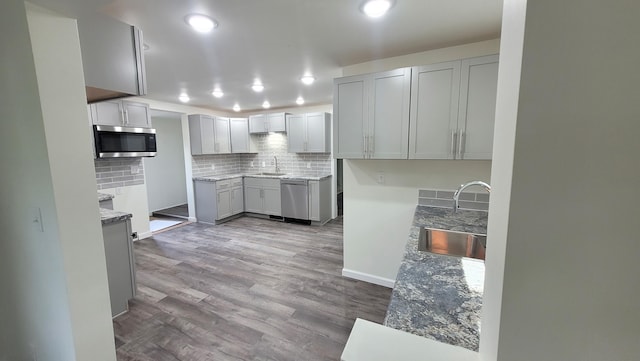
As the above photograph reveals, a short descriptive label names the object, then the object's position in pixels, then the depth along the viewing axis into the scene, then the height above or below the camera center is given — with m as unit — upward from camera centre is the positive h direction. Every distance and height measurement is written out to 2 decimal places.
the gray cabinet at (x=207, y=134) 4.91 +0.40
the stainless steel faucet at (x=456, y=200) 1.70 -0.33
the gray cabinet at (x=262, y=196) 5.22 -0.90
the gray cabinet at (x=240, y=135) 5.51 +0.41
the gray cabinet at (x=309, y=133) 4.90 +0.41
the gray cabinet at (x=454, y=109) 1.98 +0.36
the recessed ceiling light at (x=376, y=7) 1.53 +0.91
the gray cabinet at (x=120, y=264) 2.21 -1.01
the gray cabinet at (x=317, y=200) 4.85 -0.90
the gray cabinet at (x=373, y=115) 2.28 +0.36
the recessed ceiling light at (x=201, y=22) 1.69 +0.91
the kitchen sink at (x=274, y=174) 5.62 -0.47
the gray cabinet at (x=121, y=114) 3.31 +0.57
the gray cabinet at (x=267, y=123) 5.25 +0.65
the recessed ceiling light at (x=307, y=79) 3.14 +0.95
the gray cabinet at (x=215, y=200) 4.96 -0.92
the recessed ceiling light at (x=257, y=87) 3.39 +0.95
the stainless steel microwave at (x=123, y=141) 3.26 +0.18
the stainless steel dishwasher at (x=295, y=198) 4.91 -0.88
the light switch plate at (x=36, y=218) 1.30 -0.33
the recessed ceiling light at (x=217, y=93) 3.76 +0.95
